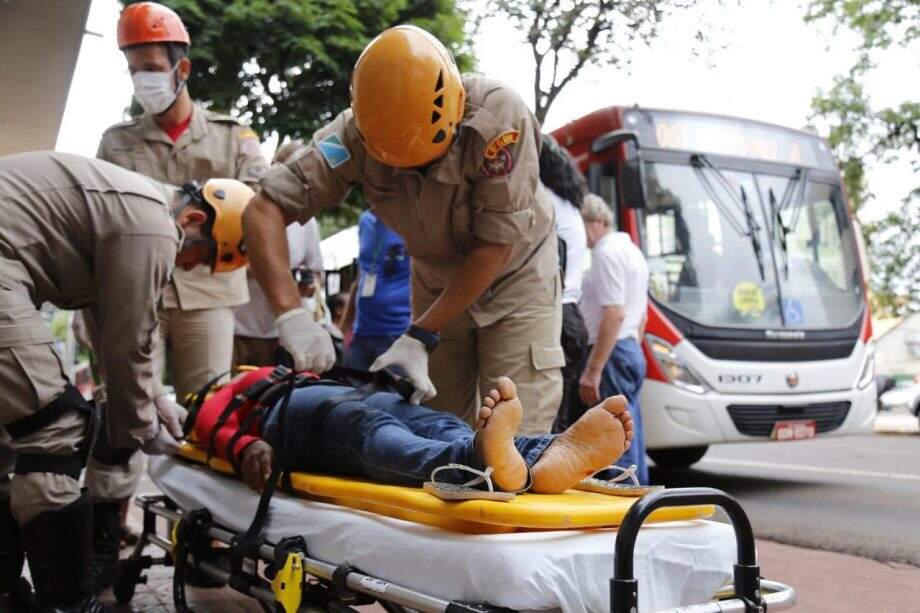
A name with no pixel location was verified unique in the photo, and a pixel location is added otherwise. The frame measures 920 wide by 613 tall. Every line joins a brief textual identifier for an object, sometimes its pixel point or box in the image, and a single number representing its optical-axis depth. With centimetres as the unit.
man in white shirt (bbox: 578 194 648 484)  527
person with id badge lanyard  516
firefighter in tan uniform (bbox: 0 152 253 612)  271
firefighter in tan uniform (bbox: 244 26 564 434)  290
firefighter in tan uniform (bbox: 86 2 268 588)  423
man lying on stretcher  212
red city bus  656
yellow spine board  196
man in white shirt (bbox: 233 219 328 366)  521
